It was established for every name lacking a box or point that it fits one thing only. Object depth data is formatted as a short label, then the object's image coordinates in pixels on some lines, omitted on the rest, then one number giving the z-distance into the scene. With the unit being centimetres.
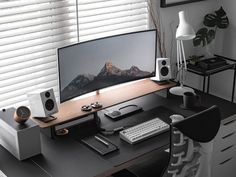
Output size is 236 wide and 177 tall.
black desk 202
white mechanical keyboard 228
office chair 193
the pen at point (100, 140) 224
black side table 322
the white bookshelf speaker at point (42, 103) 231
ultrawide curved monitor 238
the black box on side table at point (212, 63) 326
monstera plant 340
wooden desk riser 240
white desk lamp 270
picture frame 313
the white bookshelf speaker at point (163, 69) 285
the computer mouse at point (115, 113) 259
